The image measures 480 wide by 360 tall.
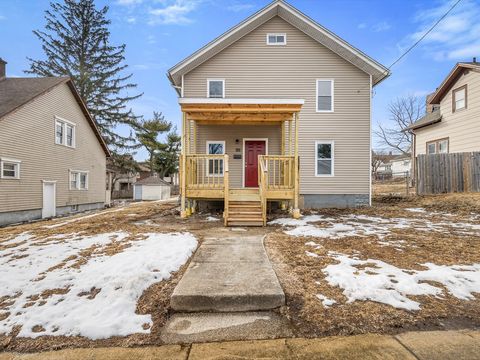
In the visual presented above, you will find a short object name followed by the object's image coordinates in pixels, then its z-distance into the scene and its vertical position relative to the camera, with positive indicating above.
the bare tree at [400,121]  28.91 +7.27
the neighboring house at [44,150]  11.05 +1.62
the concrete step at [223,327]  2.36 -1.45
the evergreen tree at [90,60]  22.91 +11.37
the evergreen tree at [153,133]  32.44 +6.21
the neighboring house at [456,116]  12.30 +3.65
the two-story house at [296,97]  10.70 +3.62
